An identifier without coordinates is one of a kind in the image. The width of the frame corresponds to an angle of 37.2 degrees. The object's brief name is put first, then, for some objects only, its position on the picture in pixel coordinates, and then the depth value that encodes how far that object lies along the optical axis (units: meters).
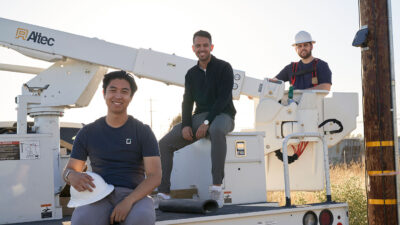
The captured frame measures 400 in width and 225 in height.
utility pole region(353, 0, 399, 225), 7.20
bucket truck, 5.16
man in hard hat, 7.57
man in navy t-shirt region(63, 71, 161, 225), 3.96
